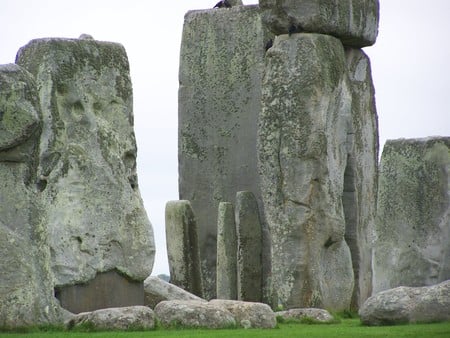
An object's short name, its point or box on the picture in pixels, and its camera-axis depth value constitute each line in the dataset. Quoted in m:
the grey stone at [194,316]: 24.23
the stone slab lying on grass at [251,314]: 24.50
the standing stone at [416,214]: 30.59
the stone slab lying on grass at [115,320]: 23.88
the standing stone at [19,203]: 23.48
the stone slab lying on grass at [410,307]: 25.09
